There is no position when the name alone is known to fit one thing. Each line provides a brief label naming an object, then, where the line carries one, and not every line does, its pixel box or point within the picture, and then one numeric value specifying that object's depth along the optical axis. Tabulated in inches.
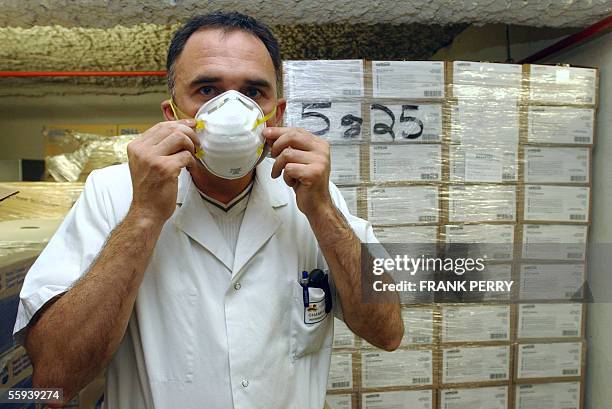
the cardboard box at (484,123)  81.0
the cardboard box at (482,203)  82.4
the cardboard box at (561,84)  82.6
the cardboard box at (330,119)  77.1
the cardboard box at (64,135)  116.4
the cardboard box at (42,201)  85.6
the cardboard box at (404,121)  79.0
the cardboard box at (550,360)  86.9
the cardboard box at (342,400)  81.5
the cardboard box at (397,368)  82.3
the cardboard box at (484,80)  80.4
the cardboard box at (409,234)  80.8
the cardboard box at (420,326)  83.0
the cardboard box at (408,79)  78.5
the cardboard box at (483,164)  81.8
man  32.3
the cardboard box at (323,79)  76.7
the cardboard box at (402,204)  80.6
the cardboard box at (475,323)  83.9
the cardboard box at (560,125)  83.4
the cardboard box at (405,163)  79.8
